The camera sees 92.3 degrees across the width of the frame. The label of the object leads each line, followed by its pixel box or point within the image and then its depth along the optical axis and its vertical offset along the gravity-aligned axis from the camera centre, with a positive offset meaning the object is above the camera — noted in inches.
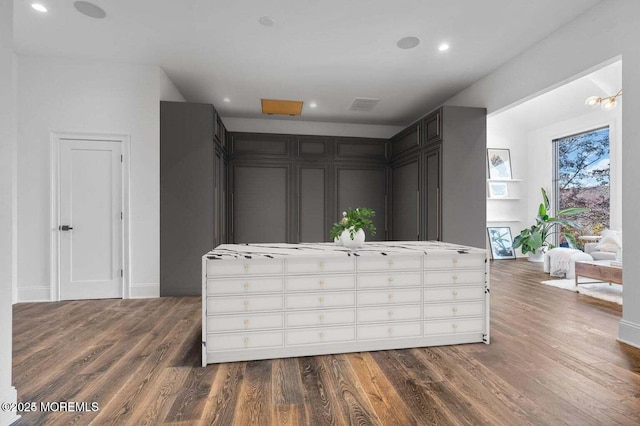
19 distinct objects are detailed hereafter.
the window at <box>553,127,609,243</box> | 235.5 +30.5
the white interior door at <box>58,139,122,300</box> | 154.3 -3.3
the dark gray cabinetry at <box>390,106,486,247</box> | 169.5 +21.1
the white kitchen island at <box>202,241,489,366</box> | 88.6 -26.6
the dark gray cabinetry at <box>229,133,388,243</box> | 224.7 +21.7
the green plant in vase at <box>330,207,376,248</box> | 102.2 -4.8
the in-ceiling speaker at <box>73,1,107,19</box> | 112.3 +76.2
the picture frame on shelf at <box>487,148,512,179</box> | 284.5 +46.8
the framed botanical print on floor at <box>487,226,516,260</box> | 279.9 -27.7
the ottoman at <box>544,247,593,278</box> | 191.7 -31.1
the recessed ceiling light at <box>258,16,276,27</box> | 120.0 +75.8
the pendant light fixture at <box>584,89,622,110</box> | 172.9 +63.0
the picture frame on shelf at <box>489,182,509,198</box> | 283.5 +21.4
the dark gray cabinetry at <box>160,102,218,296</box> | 161.0 +10.3
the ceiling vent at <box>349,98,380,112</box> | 205.3 +75.1
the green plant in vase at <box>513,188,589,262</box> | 251.0 -15.5
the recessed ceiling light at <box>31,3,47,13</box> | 112.7 +76.3
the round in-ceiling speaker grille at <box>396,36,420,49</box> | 133.8 +75.8
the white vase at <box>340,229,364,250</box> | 102.2 -8.8
